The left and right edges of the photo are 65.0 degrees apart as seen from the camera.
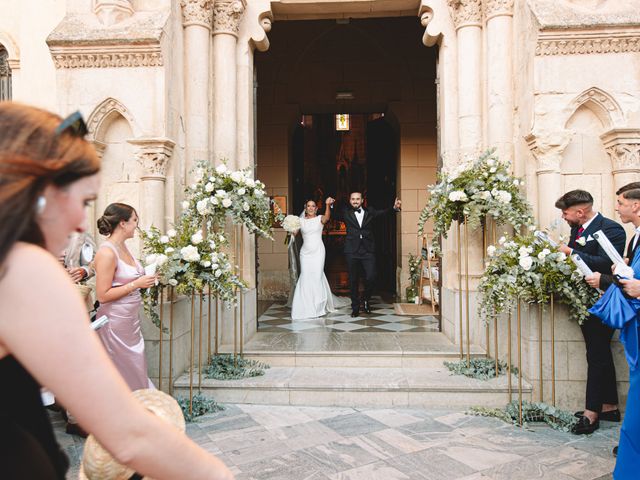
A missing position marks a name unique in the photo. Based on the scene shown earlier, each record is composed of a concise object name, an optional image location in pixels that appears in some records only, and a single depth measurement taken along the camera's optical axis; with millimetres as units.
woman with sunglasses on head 756
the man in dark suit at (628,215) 3623
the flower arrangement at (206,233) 4387
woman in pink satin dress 3838
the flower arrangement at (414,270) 9725
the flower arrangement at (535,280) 4176
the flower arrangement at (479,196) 4918
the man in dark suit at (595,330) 4211
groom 8211
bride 8156
